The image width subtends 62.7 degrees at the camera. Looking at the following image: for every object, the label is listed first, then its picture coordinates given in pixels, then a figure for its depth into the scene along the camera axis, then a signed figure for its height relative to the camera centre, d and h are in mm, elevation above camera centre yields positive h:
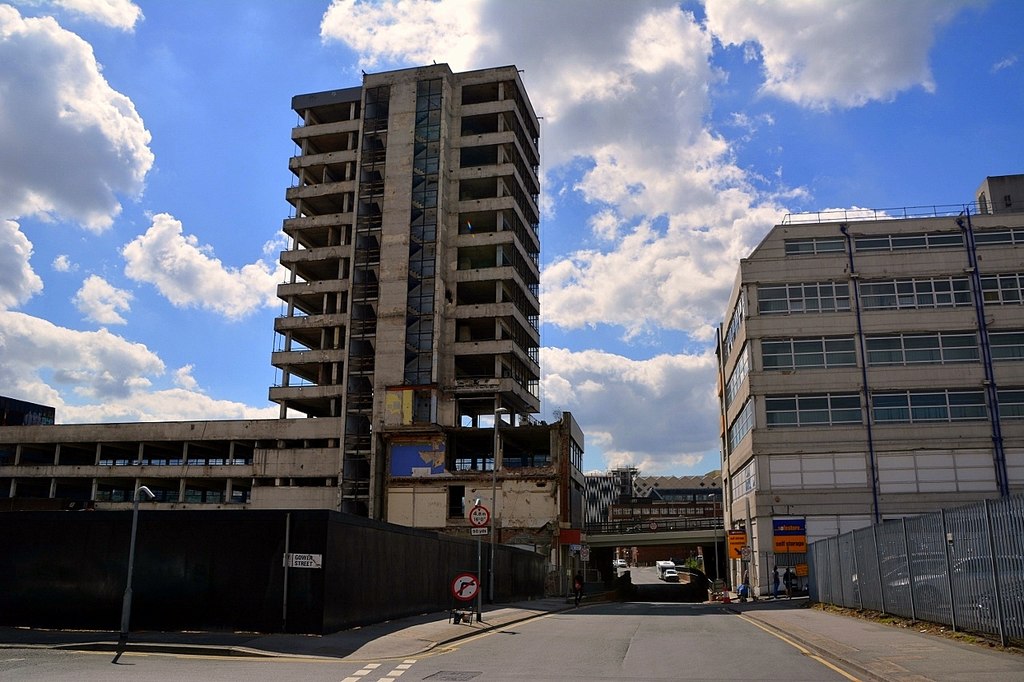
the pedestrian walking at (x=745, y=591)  50500 -2592
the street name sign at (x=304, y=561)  19609 -301
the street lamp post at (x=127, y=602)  16016 -1063
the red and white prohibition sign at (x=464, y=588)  23297 -1086
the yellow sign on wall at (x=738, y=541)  56312 +456
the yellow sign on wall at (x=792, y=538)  52094 +605
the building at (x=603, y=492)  170775 +12195
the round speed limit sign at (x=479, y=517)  25312 +904
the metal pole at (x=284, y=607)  19625 -1349
